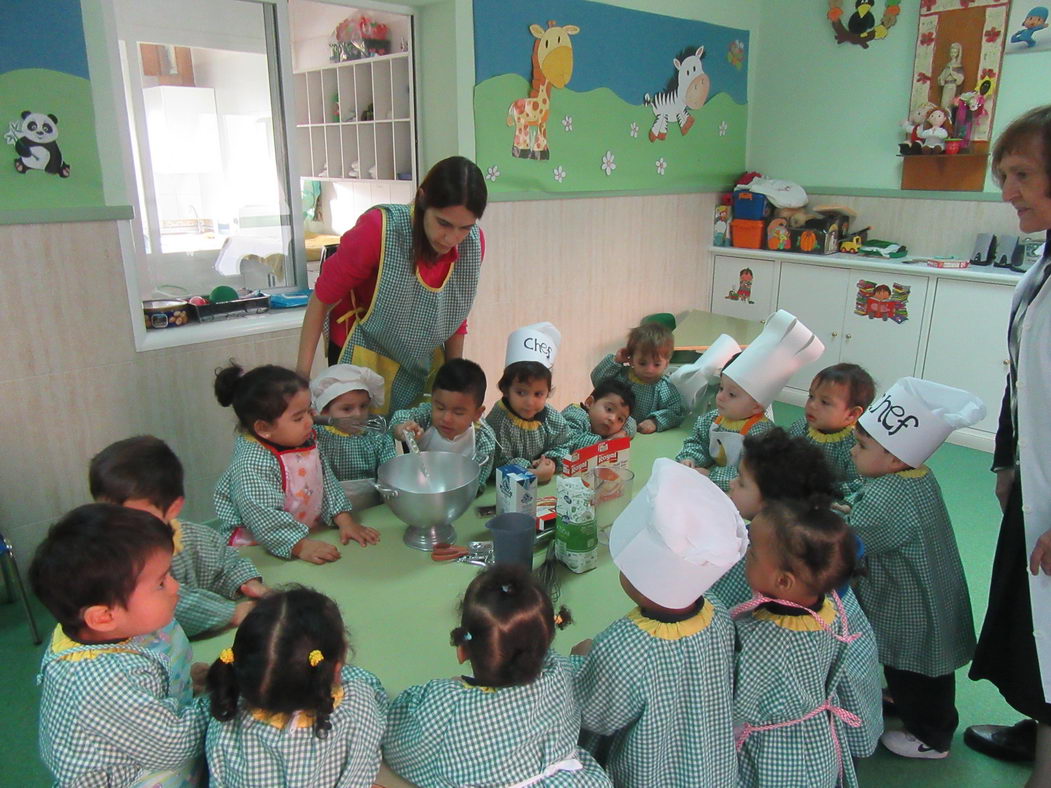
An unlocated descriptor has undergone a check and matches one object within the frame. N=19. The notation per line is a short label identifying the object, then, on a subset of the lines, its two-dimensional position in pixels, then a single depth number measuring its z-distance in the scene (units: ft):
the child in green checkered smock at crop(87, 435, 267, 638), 4.43
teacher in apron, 6.37
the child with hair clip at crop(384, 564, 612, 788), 3.54
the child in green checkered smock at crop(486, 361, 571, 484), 6.89
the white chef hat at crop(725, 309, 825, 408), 6.77
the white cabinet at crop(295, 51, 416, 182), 13.71
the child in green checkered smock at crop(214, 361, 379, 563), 5.25
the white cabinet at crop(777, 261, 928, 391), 13.41
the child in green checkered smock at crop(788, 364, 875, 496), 6.40
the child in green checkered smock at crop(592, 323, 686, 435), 8.28
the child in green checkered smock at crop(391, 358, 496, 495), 6.41
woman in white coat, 4.47
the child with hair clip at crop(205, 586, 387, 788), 3.34
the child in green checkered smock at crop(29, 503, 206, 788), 3.39
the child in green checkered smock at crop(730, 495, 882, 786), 4.15
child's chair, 7.49
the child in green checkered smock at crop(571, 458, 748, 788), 3.71
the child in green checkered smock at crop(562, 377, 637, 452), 7.38
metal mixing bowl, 5.11
